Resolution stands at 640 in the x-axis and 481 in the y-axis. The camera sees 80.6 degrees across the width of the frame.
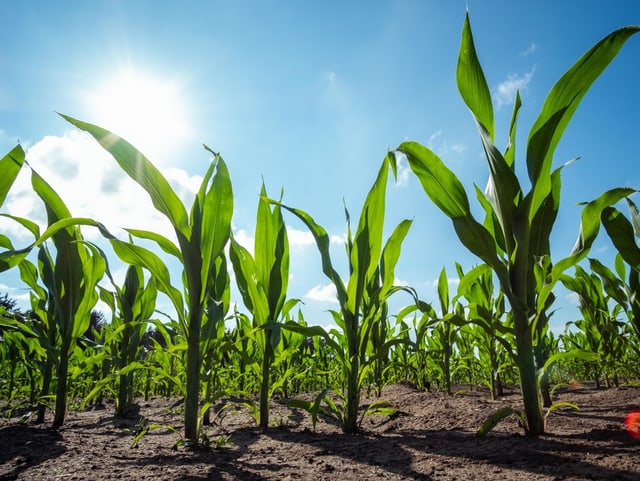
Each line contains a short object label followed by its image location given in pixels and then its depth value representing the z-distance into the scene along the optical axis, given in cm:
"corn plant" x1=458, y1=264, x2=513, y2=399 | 285
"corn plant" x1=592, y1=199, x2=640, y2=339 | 179
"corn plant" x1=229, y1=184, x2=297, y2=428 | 226
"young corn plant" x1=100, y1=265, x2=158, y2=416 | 290
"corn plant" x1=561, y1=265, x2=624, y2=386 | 287
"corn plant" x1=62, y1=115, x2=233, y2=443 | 157
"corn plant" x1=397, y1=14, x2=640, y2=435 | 139
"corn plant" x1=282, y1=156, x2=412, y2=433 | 194
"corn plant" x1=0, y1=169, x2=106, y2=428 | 217
